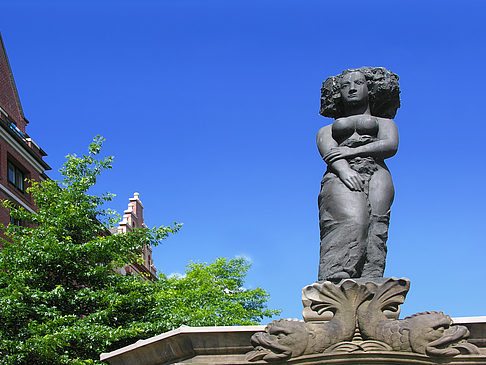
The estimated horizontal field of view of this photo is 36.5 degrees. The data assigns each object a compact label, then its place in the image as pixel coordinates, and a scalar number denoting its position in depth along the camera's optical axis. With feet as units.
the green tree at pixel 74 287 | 61.11
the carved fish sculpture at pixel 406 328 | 18.24
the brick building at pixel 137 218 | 193.16
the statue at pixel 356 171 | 21.22
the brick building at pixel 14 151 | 126.31
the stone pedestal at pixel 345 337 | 18.33
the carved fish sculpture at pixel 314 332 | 18.93
